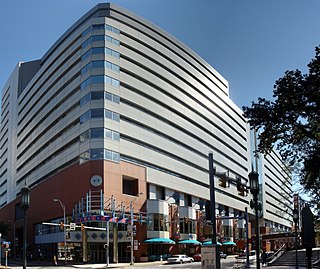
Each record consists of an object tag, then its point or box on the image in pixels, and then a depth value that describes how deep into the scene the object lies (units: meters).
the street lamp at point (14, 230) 75.78
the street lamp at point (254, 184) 16.06
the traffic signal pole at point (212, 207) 17.06
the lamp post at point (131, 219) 47.70
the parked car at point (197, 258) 55.49
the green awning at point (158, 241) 55.15
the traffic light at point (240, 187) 17.77
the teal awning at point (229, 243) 73.67
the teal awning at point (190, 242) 61.91
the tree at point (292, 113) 15.59
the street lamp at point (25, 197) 16.40
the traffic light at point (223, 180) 17.79
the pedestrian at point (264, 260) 39.56
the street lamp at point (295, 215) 26.50
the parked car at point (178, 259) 50.12
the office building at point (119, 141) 54.56
